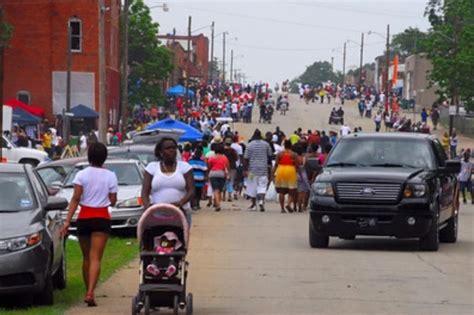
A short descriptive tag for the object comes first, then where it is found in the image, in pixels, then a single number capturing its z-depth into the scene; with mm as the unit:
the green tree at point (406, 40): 179238
